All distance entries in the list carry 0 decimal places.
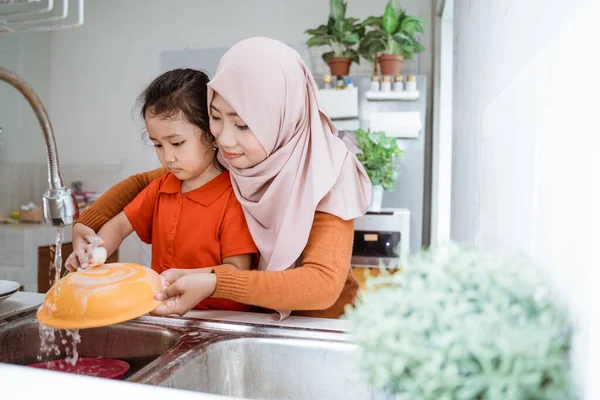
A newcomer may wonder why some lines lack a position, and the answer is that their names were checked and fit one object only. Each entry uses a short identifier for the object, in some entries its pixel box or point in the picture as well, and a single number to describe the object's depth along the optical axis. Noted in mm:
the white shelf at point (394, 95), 3168
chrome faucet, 862
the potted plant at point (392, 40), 3080
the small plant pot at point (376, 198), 3000
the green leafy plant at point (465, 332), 372
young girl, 1196
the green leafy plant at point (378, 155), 2965
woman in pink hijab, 1021
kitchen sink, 853
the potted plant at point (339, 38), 3162
